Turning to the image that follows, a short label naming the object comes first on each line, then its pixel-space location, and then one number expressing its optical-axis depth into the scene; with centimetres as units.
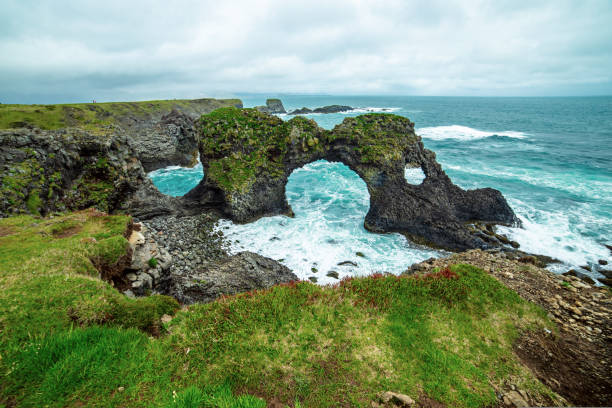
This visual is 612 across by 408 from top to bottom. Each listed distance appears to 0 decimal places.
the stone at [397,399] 611
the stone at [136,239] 1366
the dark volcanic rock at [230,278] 1703
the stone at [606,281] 2035
